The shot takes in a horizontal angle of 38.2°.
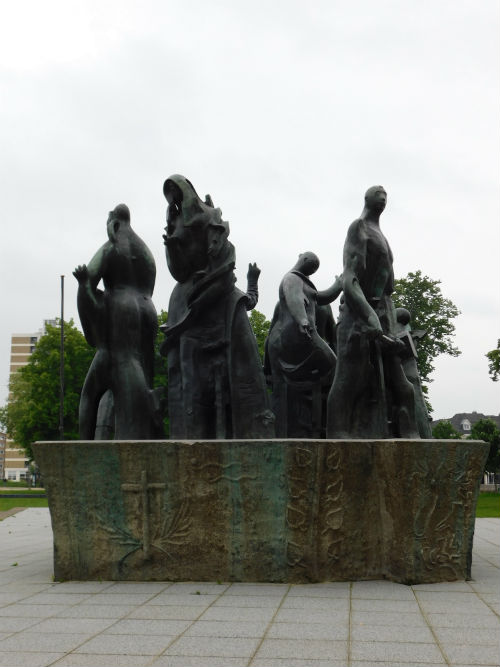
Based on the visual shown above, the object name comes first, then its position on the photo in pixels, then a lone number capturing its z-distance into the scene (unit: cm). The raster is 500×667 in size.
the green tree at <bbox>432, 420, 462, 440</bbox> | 5562
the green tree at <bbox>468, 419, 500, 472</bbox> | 4512
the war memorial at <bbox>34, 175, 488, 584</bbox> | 601
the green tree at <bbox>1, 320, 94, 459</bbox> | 3584
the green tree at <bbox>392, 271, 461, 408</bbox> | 3192
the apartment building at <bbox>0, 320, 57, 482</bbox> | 11221
